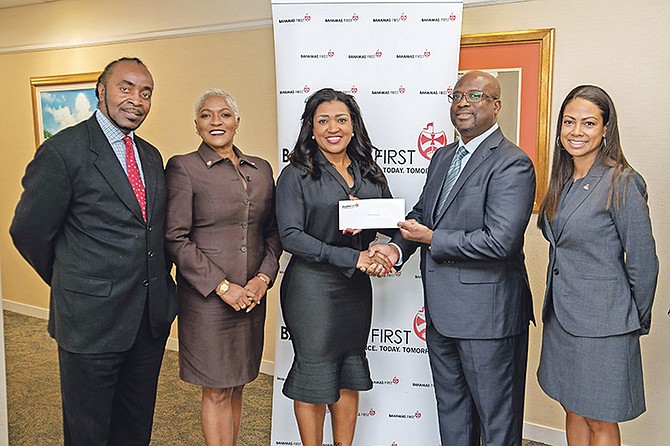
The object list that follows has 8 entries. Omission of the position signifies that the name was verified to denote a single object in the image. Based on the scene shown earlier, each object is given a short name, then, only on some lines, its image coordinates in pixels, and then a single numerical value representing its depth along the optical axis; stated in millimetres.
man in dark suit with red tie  2174
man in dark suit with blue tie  2307
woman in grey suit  2180
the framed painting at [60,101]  5438
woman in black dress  2543
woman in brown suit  2514
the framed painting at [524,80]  3299
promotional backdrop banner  3027
